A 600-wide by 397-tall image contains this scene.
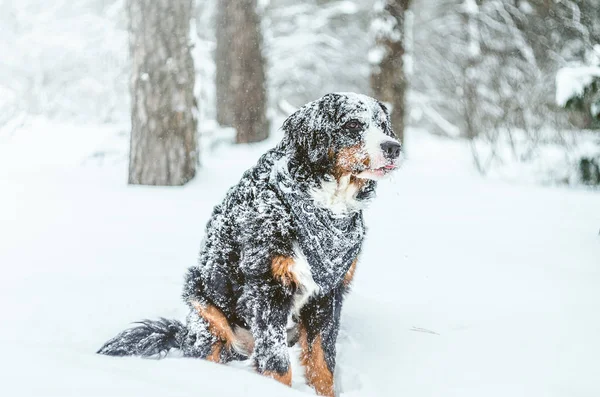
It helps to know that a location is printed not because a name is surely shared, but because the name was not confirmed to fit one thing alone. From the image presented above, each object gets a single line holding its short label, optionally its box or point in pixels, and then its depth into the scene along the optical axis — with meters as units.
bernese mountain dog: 2.65
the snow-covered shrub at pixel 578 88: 4.69
